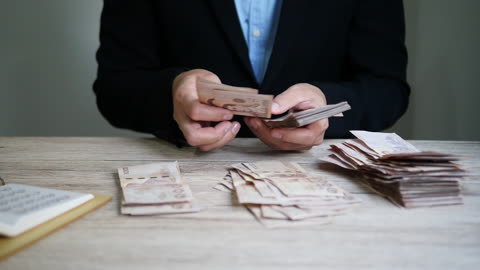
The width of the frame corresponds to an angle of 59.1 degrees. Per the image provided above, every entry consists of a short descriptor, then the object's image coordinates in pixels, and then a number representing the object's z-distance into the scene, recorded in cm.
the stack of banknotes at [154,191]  78
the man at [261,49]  159
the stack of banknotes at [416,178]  83
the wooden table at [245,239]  60
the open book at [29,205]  67
